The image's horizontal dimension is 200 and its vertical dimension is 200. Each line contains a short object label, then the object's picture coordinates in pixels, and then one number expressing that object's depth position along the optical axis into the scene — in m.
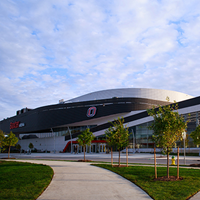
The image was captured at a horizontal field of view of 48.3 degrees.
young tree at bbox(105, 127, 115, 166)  18.36
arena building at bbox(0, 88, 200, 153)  56.38
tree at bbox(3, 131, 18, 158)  35.60
